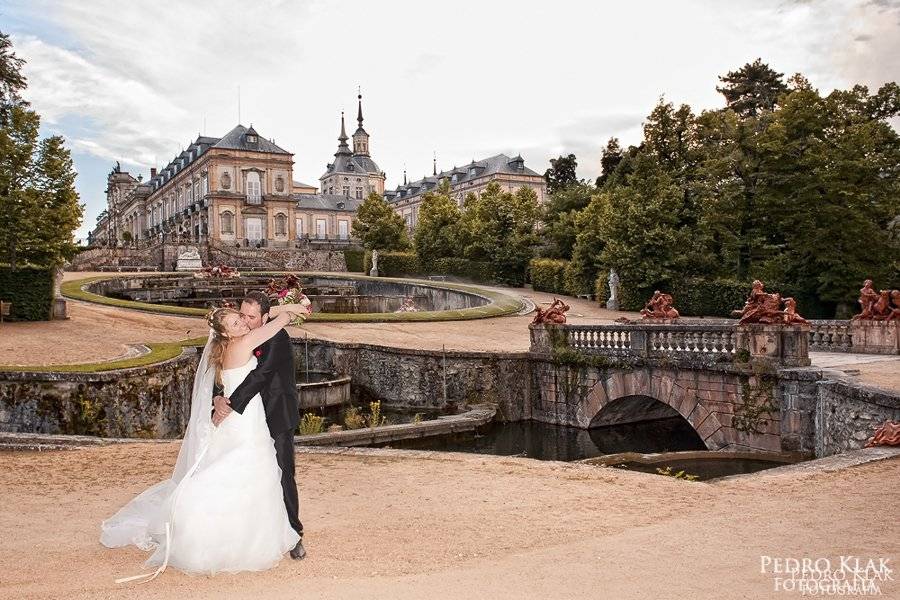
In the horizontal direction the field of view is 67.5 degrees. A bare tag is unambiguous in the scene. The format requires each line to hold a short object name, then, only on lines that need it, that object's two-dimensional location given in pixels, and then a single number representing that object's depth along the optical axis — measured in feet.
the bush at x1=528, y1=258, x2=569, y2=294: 133.49
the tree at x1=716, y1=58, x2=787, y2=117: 144.56
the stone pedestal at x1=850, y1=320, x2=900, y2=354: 54.75
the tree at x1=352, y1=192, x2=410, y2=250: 198.39
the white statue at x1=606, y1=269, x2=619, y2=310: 106.73
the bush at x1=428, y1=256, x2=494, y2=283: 160.25
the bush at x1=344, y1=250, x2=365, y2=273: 214.28
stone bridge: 42.19
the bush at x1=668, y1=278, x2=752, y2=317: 92.18
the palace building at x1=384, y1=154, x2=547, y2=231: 299.58
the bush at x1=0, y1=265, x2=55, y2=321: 71.67
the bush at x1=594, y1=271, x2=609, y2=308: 111.45
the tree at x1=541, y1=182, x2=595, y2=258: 144.15
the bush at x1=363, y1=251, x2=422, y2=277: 184.96
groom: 16.97
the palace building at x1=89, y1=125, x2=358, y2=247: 238.89
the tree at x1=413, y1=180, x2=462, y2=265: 176.86
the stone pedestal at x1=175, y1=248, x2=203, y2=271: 183.93
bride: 15.99
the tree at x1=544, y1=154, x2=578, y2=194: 235.61
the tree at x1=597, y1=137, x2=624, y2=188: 175.42
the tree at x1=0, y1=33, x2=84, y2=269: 69.77
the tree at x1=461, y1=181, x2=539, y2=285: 152.25
